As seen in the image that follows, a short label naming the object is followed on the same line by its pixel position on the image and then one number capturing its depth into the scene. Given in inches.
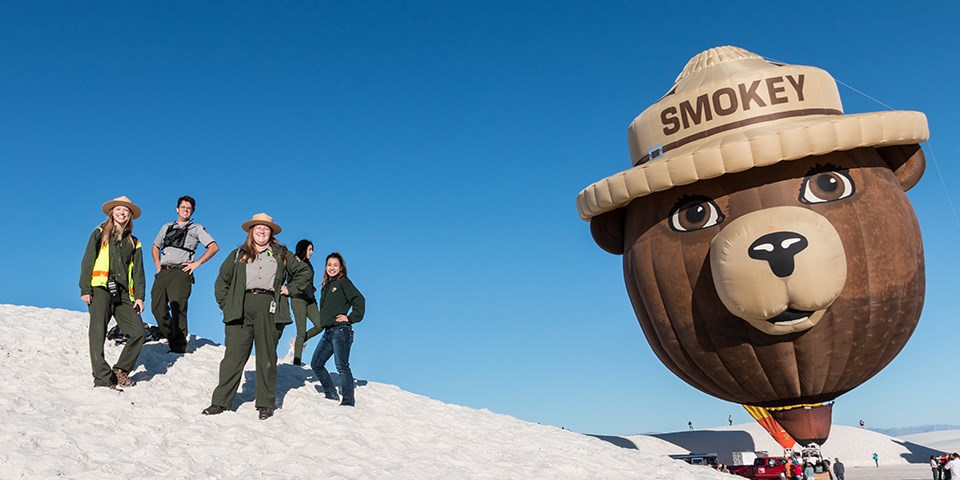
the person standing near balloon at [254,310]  288.2
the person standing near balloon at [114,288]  288.0
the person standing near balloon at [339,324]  333.1
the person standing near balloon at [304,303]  403.2
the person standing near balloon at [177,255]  363.3
